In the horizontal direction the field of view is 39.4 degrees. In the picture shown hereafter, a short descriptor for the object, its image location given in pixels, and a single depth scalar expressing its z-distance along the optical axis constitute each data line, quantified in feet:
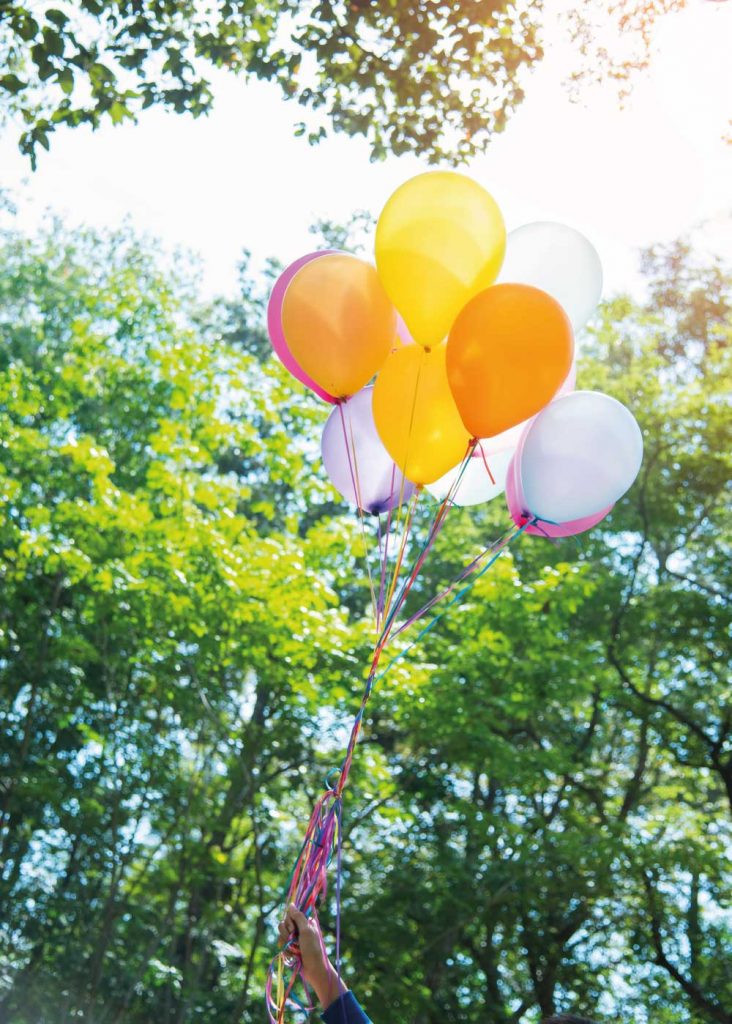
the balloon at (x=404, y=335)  10.14
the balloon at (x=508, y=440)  10.30
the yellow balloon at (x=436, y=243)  9.23
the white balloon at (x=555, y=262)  10.19
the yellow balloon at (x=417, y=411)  9.76
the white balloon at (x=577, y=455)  9.53
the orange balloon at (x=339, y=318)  9.38
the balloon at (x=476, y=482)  10.99
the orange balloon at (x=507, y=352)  8.75
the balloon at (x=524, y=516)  9.90
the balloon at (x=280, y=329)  10.27
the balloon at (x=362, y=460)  10.70
